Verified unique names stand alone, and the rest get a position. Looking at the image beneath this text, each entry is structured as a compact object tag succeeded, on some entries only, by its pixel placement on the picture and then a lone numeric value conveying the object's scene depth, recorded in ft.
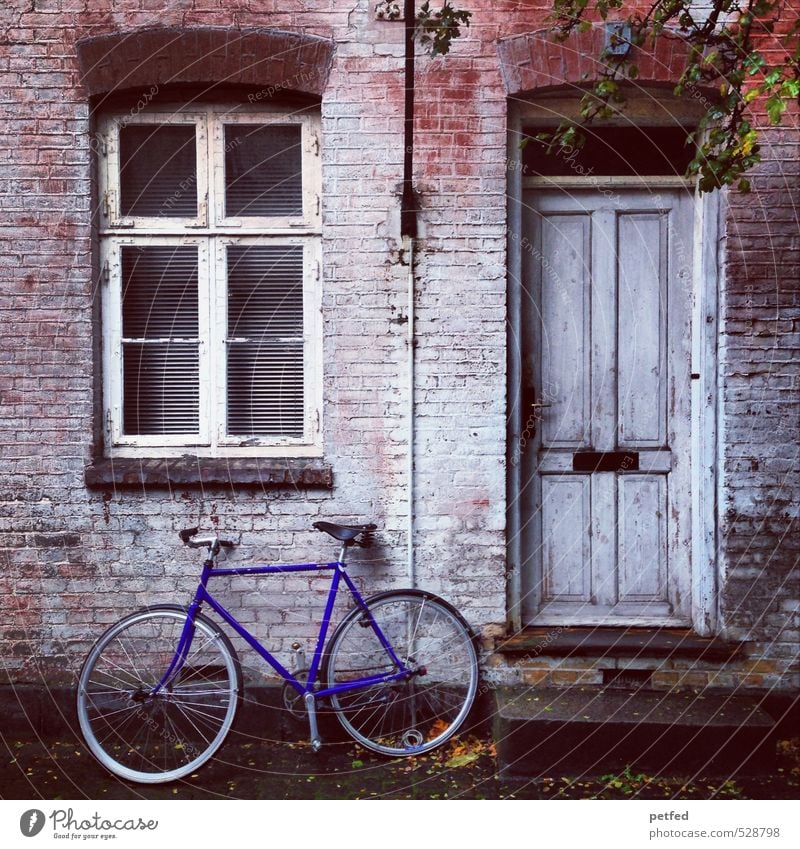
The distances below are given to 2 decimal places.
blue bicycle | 14.65
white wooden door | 16.90
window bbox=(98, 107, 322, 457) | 16.55
